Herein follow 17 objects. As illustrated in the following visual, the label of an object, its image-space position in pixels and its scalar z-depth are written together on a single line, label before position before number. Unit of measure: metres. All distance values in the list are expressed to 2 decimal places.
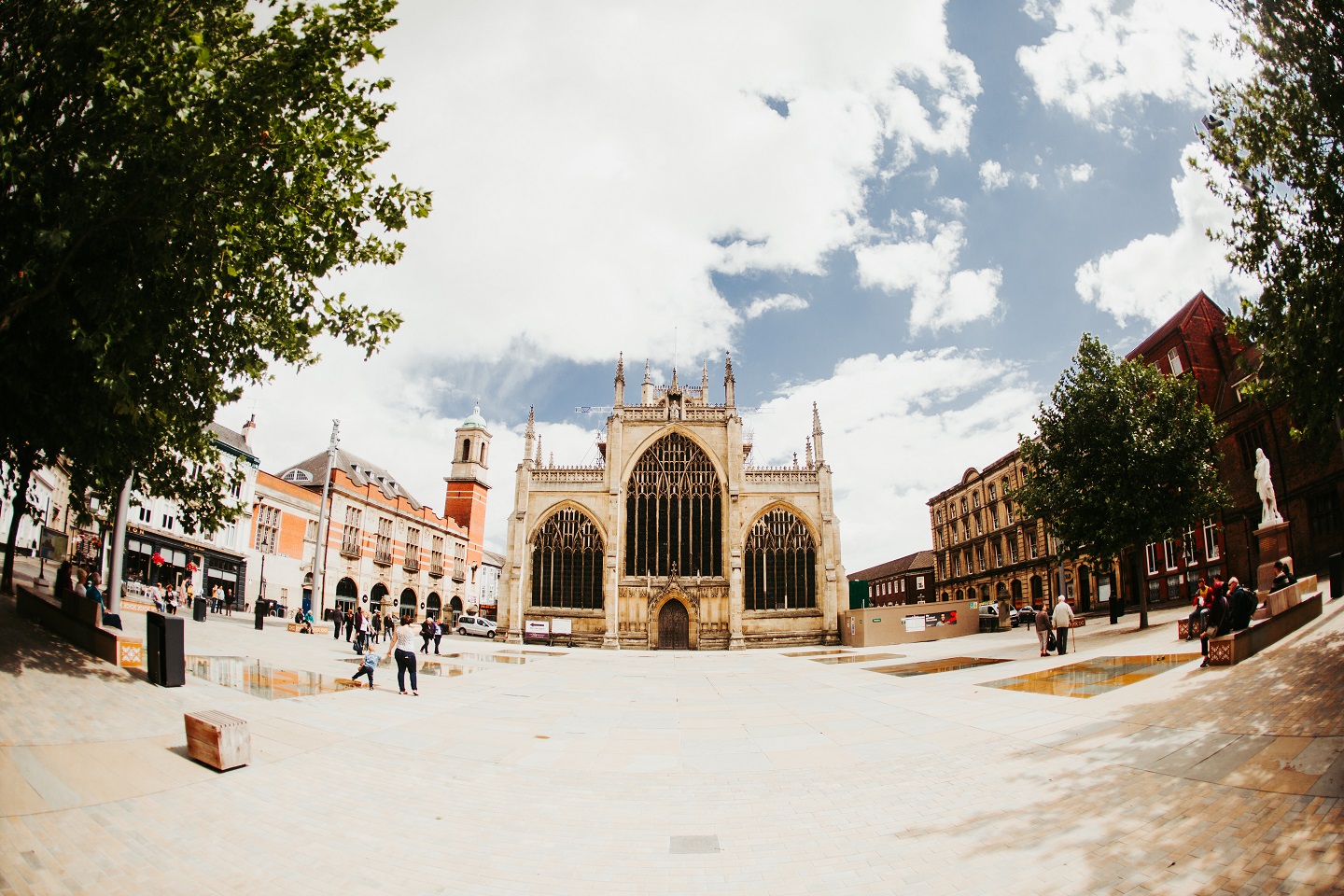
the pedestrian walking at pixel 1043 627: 19.69
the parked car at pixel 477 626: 42.56
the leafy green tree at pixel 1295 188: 10.82
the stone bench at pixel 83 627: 12.03
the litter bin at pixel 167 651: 10.93
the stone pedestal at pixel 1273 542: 20.28
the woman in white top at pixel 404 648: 13.51
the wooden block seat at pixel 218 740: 7.15
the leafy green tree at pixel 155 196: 8.16
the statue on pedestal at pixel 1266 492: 20.47
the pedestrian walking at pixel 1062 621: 18.69
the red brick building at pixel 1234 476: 25.98
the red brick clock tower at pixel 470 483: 66.25
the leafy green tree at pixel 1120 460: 23.91
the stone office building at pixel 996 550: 44.66
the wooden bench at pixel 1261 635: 12.05
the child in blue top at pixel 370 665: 13.89
